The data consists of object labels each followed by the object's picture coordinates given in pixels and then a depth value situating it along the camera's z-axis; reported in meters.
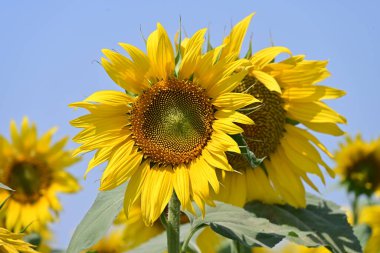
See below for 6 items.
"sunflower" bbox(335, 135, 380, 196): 10.32
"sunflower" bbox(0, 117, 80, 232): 9.19
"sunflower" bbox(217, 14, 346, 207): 5.20
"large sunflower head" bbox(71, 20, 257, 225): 4.22
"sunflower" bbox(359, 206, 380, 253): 7.78
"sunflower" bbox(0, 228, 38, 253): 3.56
